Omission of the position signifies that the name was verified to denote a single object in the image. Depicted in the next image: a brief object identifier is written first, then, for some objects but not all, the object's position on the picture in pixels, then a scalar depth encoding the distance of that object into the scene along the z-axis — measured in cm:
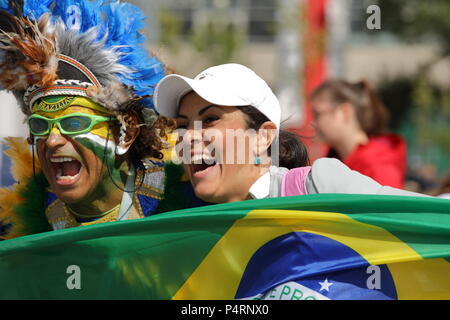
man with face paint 536
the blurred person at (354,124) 889
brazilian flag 460
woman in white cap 500
